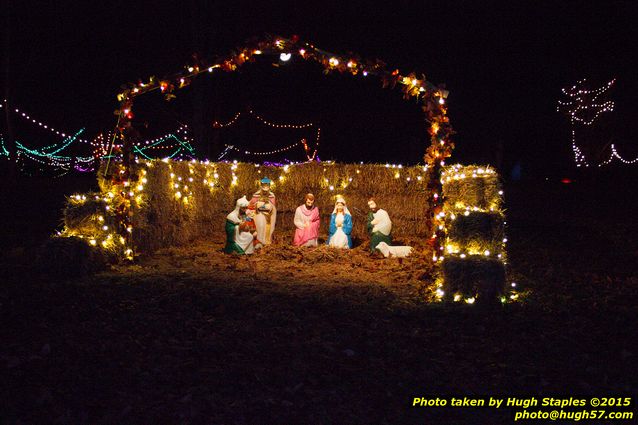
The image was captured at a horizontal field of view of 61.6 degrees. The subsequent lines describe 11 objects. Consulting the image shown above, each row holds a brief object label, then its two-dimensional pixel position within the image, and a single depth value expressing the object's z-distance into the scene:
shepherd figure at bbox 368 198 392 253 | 12.40
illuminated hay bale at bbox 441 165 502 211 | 9.35
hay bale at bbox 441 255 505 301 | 7.50
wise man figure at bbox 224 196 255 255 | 11.93
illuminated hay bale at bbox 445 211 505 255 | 8.34
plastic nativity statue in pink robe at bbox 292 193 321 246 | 13.07
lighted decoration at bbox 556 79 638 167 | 25.86
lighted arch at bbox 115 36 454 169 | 10.30
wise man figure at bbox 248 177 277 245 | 12.71
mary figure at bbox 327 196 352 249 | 12.95
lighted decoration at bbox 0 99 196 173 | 21.81
